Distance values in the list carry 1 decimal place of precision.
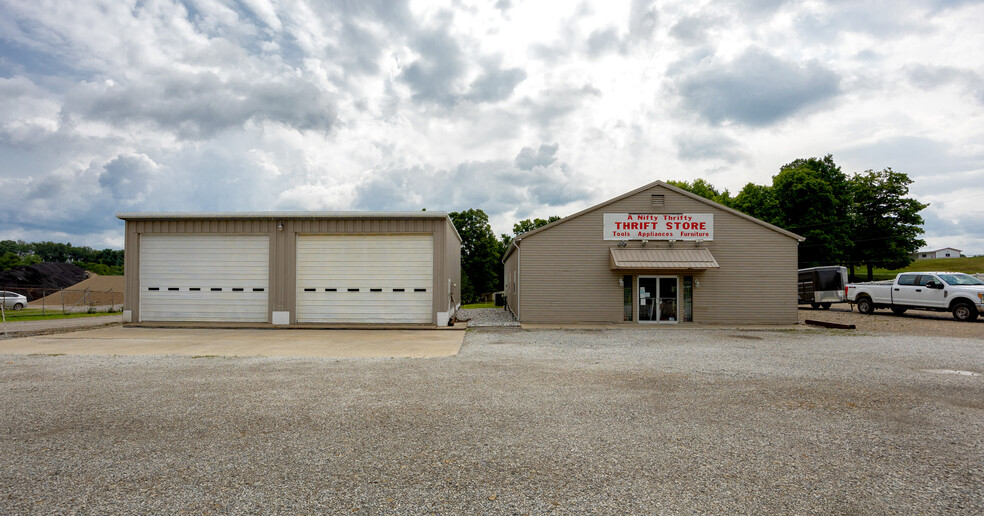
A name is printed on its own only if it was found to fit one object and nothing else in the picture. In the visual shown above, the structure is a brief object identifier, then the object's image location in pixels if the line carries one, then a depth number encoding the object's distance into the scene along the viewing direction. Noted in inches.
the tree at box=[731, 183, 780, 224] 1478.8
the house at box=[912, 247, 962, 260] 3698.6
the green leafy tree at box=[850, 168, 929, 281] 1520.7
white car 1087.1
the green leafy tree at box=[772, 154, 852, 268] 1440.7
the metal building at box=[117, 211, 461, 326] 599.8
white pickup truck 646.5
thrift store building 645.9
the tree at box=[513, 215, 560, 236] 1795.0
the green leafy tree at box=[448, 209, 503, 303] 1663.4
